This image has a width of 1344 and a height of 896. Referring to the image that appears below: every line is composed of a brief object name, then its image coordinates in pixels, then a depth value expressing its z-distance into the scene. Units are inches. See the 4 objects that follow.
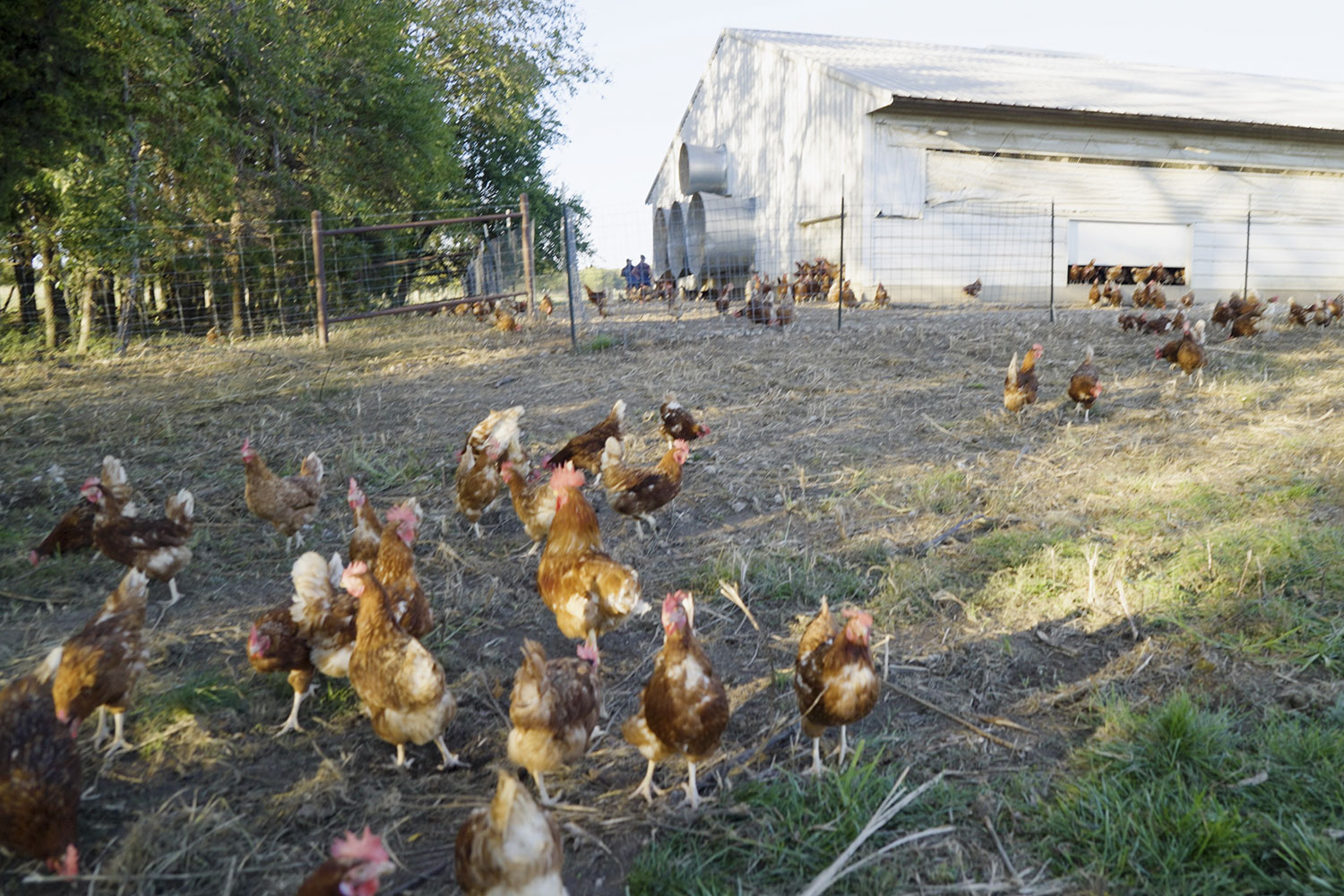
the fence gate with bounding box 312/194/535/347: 657.0
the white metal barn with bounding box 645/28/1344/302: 596.7
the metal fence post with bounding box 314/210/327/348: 419.5
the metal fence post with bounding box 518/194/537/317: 451.2
